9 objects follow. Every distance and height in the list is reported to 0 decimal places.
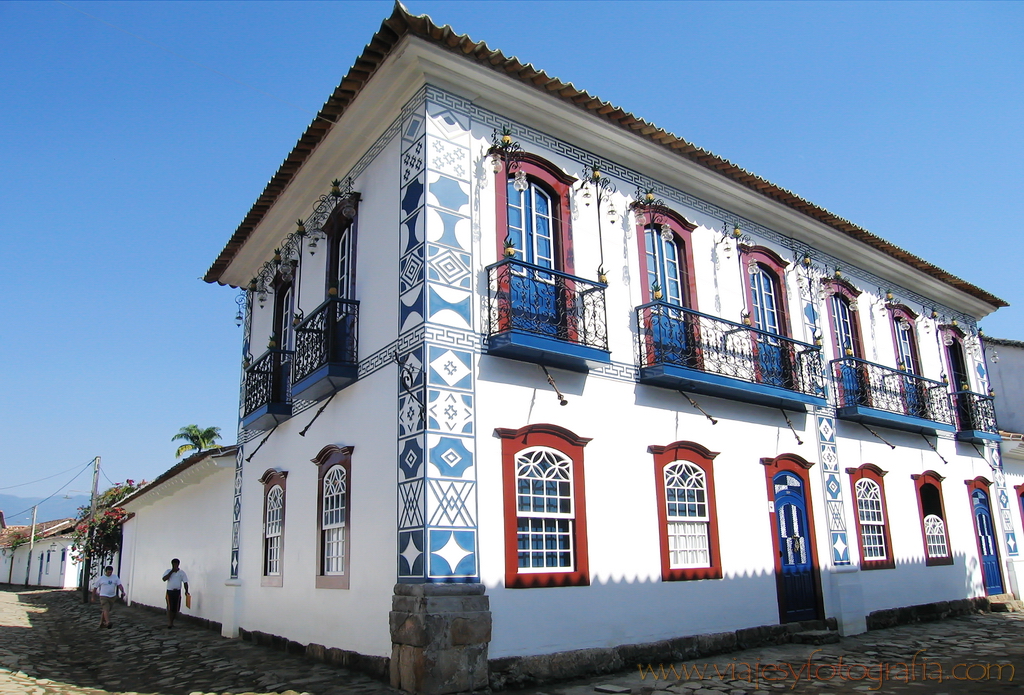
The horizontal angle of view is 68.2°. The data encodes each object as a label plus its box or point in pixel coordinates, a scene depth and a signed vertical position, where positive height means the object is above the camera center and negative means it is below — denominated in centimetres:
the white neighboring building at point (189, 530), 1295 +53
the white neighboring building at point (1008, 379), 1903 +372
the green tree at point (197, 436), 3409 +528
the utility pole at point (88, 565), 2203 -15
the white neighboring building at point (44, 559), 3450 +13
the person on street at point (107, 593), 1344 -58
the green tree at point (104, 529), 2183 +91
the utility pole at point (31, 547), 3966 +76
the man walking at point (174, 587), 1321 -53
